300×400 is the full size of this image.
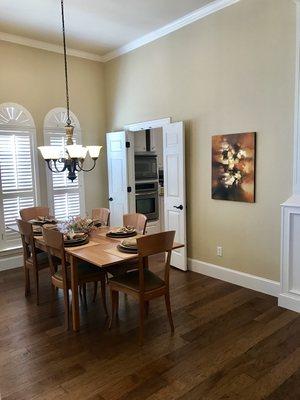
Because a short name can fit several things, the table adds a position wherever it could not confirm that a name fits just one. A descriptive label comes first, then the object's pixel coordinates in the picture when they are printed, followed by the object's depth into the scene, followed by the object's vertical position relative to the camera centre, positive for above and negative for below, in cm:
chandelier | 329 +14
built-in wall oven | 604 -65
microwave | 600 -3
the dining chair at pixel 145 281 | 277 -109
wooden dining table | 270 -78
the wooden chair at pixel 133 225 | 351 -76
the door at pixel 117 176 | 560 -18
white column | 329 -80
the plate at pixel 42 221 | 402 -68
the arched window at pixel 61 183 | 538 -28
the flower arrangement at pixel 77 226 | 352 -66
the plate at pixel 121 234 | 344 -74
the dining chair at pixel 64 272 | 309 -107
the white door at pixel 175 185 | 455 -30
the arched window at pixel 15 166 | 490 +4
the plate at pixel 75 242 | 317 -75
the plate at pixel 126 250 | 285 -76
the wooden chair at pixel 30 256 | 364 -108
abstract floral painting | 383 -5
